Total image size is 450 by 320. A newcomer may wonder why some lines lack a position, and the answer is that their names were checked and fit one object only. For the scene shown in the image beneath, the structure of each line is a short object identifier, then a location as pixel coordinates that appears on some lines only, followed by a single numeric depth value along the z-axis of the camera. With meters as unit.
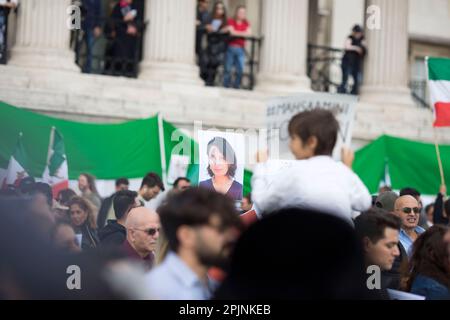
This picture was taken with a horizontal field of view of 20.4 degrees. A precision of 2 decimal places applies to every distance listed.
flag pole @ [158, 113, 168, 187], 17.30
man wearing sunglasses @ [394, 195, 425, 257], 10.21
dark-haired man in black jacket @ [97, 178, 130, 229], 12.24
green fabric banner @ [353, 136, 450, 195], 20.28
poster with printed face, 9.32
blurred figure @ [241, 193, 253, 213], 12.08
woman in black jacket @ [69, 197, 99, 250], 10.99
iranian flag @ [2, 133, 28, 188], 14.14
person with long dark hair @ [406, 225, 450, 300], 7.43
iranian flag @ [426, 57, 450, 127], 15.12
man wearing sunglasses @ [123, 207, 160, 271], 8.13
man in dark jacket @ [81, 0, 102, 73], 21.81
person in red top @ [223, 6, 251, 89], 23.39
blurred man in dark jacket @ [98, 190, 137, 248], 8.98
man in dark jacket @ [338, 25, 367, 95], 25.09
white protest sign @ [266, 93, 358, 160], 9.19
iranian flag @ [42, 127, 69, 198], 15.27
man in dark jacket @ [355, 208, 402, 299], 7.63
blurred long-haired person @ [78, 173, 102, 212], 15.05
